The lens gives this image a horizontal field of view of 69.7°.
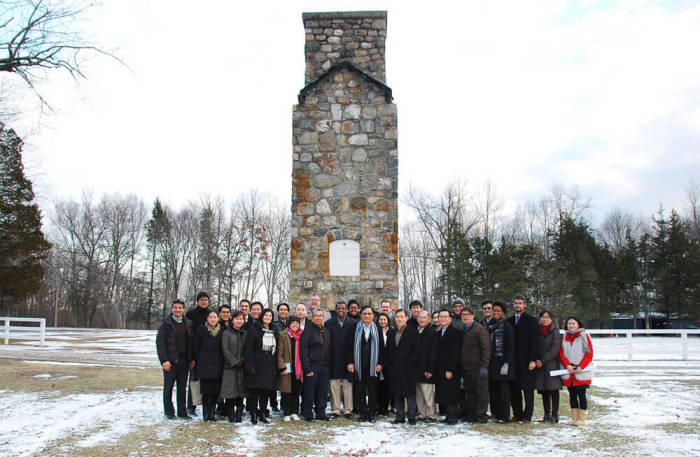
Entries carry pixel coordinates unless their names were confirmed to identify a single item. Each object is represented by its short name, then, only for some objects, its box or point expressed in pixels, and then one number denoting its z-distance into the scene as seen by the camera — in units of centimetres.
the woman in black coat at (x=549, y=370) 663
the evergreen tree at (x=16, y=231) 2558
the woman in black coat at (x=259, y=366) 644
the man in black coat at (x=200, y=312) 708
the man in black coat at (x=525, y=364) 659
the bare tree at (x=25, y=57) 889
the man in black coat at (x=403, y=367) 659
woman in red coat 651
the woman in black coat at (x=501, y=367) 659
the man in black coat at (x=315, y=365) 668
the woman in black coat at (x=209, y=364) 650
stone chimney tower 891
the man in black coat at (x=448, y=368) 652
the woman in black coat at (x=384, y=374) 688
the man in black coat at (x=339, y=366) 691
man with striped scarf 671
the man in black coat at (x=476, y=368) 661
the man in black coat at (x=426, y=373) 664
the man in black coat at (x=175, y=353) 650
